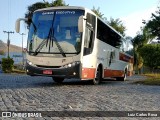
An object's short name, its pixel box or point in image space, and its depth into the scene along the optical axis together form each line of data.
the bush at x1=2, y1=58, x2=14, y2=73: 19.36
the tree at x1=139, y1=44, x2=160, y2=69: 30.39
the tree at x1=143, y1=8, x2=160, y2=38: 20.48
